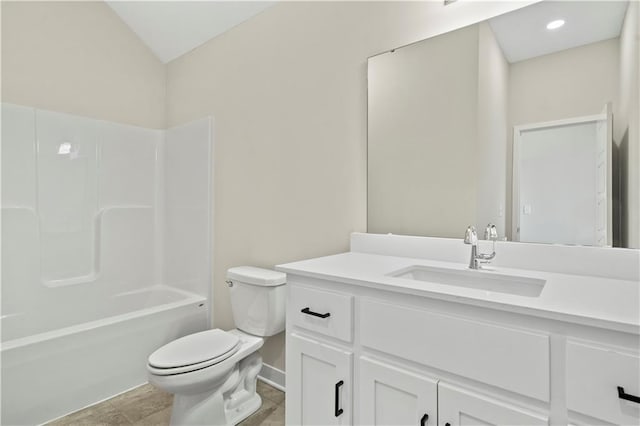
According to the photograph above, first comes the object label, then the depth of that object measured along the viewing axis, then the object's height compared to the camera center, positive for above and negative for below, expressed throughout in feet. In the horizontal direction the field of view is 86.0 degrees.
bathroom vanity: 2.37 -1.04
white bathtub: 5.48 -2.51
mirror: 3.72 +1.09
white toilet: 5.02 -2.25
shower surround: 5.93 -0.90
